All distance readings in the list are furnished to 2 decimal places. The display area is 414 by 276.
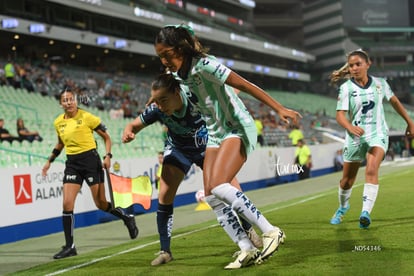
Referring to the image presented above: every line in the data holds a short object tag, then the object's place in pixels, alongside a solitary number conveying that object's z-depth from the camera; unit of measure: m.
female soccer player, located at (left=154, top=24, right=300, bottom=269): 5.07
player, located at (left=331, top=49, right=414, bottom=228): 7.68
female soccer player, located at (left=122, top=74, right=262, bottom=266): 6.00
